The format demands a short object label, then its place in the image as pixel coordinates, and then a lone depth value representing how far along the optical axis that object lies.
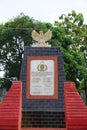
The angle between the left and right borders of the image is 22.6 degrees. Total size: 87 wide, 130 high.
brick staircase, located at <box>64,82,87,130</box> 6.36
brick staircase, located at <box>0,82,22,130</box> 6.35
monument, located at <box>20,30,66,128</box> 7.20
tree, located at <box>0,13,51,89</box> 14.22
